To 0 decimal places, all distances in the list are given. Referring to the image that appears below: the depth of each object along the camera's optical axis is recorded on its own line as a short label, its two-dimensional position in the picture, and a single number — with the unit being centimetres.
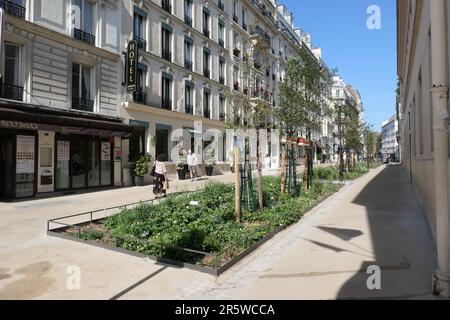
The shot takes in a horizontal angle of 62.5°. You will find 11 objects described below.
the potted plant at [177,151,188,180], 2333
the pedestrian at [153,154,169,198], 1341
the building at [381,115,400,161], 16009
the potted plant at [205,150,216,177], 2717
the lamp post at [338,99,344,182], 2200
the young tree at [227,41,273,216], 1010
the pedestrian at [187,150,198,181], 2245
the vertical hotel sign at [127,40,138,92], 1931
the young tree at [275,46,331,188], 1456
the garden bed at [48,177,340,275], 581
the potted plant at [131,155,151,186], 1908
